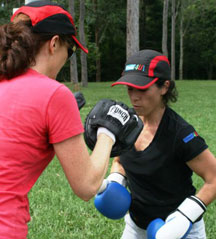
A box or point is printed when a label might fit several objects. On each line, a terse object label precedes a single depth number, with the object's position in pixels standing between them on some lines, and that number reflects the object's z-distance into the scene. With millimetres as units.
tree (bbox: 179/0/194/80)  37562
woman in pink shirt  1438
